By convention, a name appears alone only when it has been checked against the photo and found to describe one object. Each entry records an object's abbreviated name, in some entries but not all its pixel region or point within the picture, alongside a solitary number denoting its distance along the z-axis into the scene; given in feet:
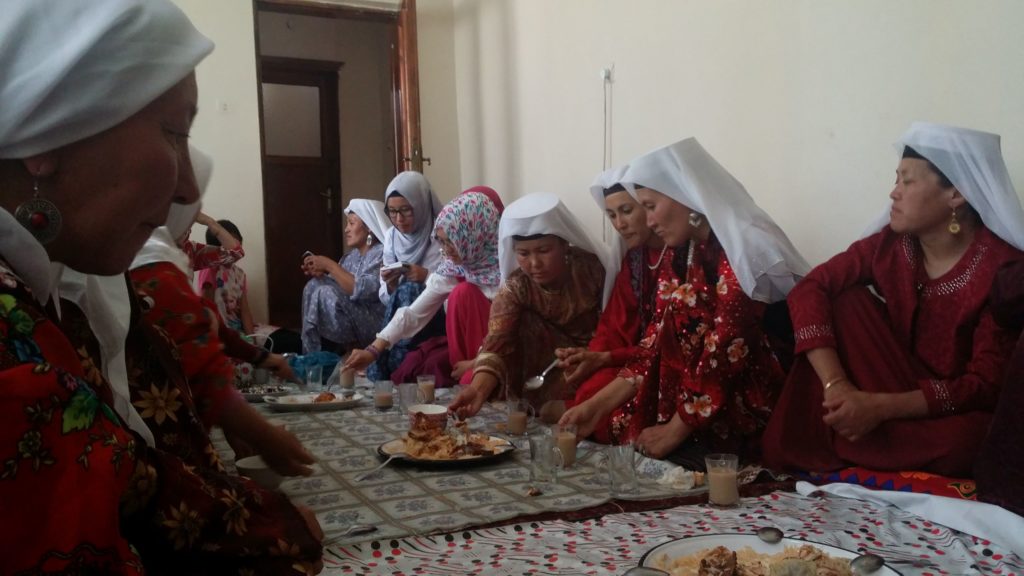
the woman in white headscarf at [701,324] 7.09
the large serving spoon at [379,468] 6.54
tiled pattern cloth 5.52
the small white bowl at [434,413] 7.71
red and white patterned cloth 4.76
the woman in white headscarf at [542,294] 9.64
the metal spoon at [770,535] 4.52
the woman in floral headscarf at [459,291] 12.00
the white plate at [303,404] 9.41
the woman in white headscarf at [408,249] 13.43
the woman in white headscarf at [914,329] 5.99
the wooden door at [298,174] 24.66
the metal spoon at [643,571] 4.02
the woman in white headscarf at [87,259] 1.98
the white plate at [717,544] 4.27
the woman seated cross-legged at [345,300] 15.90
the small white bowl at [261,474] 5.21
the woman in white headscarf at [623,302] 8.44
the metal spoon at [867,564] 4.07
